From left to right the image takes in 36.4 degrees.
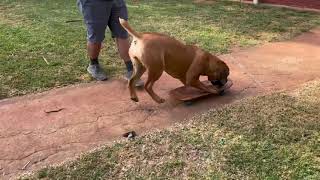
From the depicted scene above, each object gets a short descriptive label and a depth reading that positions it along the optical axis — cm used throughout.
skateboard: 451
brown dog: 416
